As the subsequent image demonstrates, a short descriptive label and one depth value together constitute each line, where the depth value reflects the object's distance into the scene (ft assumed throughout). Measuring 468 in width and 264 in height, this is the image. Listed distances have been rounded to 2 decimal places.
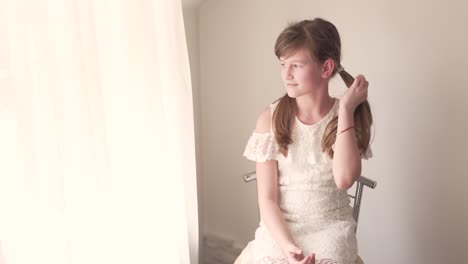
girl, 3.41
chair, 4.14
